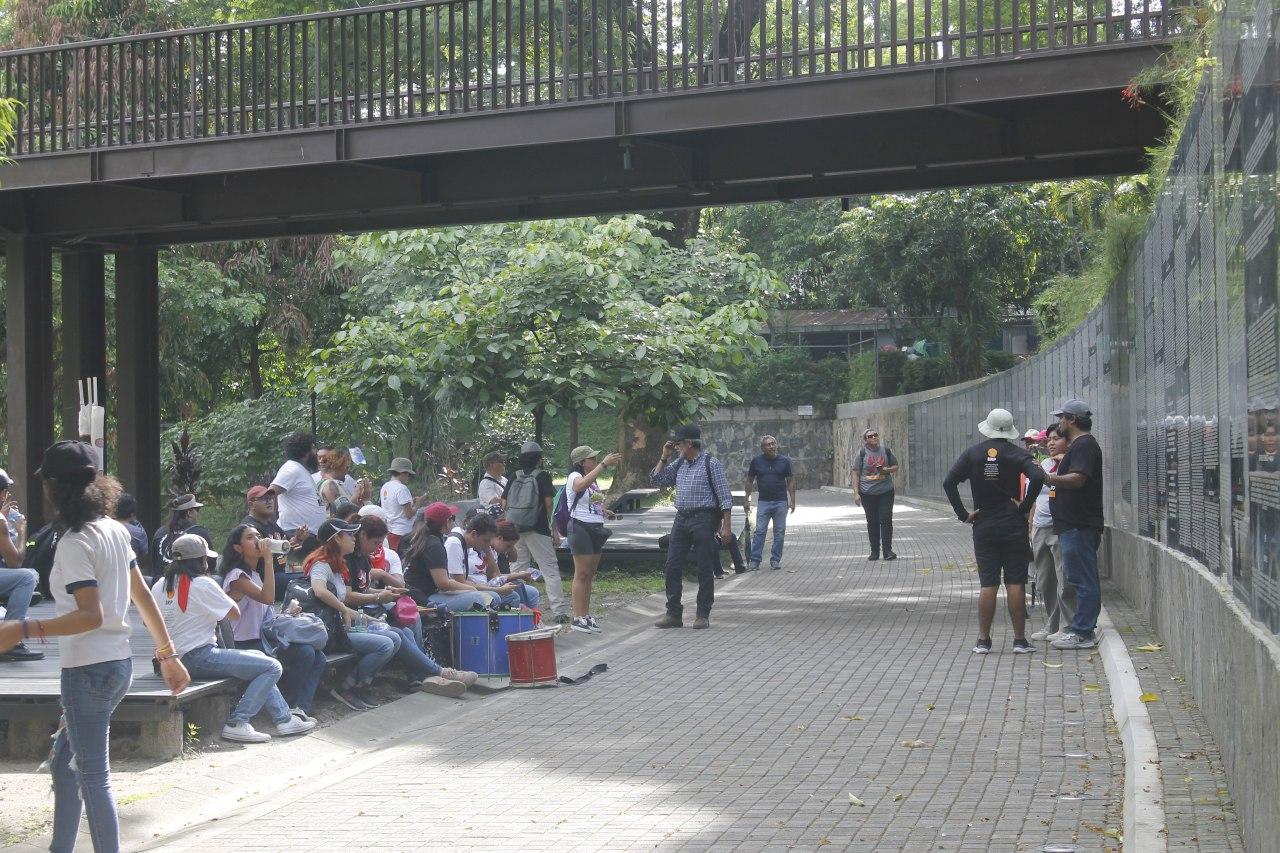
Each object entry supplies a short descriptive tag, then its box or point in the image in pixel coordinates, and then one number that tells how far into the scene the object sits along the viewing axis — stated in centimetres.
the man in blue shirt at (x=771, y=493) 2050
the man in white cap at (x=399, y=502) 1506
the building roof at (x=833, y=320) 5506
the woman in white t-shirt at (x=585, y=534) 1426
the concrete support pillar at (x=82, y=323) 1752
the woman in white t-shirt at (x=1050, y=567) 1294
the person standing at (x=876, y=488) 2120
